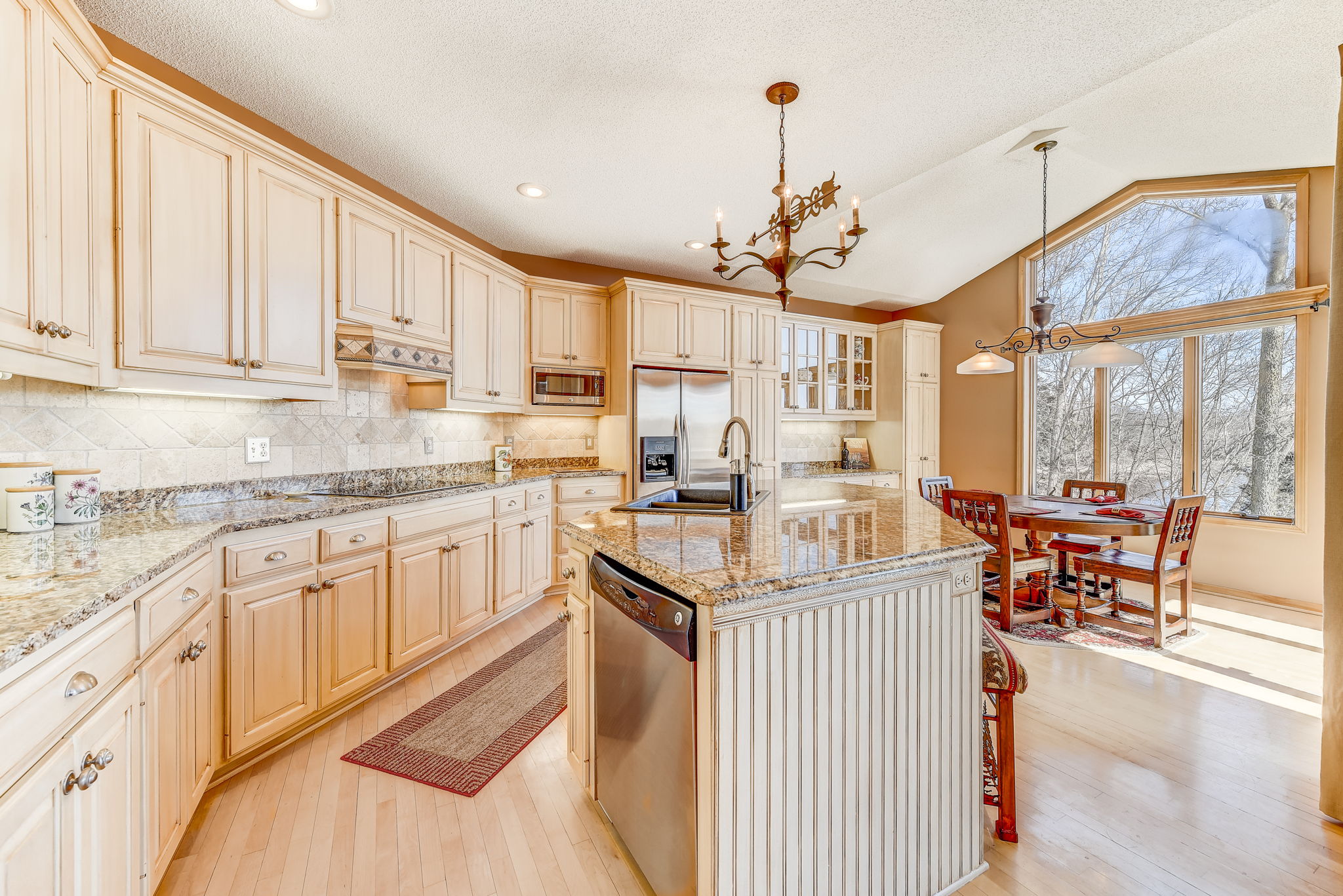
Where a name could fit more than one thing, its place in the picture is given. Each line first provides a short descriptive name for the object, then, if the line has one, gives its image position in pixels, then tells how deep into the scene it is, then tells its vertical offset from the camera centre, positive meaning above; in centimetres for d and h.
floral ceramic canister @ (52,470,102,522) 173 -17
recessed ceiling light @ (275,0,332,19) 178 +146
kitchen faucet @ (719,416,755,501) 195 +1
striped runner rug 201 -120
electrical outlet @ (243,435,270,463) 246 -3
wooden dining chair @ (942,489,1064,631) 328 -73
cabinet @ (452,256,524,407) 337 +73
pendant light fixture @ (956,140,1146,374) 325 +75
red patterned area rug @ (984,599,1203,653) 314 -115
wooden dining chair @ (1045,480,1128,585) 370 -67
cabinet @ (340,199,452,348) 261 +89
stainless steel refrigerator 426 +16
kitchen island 113 -59
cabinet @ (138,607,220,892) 132 -79
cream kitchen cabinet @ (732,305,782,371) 478 +97
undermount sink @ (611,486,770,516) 204 -24
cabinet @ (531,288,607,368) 415 +92
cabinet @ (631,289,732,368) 433 +96
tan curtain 168 -37
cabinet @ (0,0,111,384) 132 +67
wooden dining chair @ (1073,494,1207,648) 304 -72
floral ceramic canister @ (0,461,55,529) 163 -9
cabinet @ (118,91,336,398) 183 +70
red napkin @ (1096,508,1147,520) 317 -40
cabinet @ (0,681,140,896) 83 -65
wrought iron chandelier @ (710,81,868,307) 219 +96
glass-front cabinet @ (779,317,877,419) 541 +80
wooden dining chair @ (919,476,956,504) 412 -32
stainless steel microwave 412 +46
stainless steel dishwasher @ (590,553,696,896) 122 -71
